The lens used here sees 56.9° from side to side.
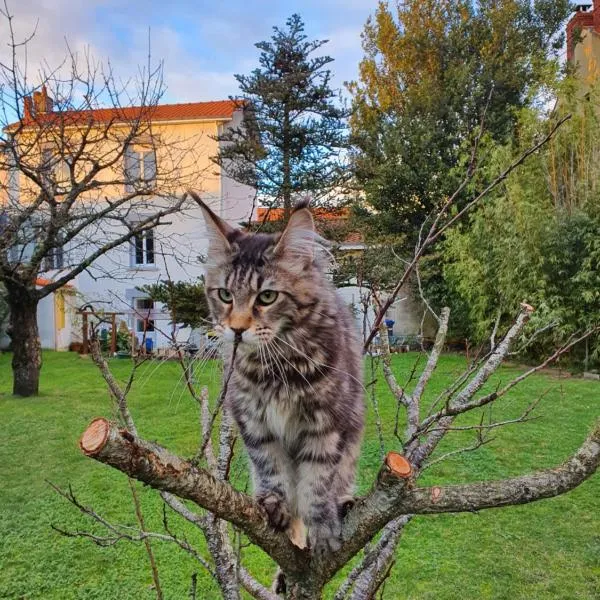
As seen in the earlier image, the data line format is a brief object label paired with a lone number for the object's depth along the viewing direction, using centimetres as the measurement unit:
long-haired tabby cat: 134
